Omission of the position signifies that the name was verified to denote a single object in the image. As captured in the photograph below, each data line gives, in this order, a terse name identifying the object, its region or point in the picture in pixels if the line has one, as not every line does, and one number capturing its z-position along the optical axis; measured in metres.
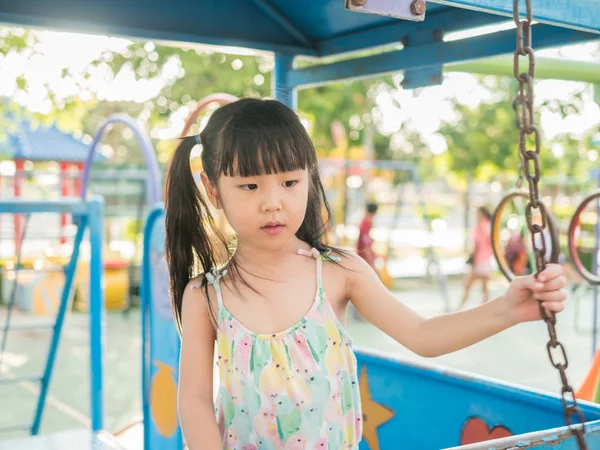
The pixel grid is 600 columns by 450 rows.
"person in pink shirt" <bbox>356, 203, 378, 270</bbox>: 8.42
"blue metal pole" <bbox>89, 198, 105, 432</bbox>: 2.66
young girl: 1.33
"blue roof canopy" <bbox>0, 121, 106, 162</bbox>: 9.97
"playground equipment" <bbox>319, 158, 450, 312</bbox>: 8.77
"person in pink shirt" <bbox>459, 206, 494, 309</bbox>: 8.81
